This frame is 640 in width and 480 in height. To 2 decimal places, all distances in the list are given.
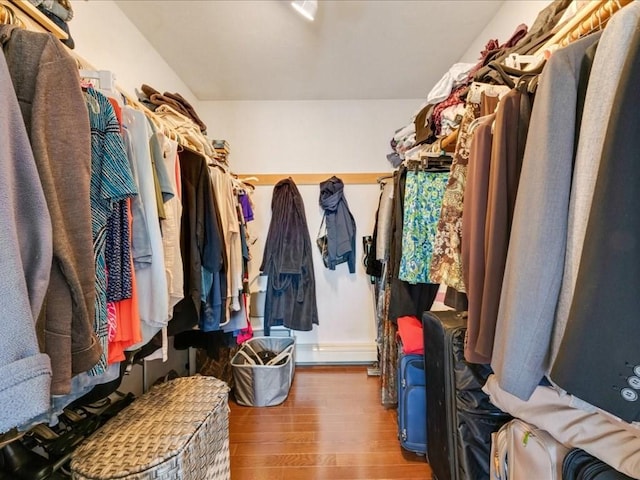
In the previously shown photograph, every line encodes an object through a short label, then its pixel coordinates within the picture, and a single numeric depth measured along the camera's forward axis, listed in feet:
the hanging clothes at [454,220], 3.31
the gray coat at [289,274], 7.76
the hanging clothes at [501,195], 2.24
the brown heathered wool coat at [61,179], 1.76
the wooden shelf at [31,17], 2.12
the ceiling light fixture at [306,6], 4.50
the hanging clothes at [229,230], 4.90
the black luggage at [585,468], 1.93
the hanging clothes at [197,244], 3.85
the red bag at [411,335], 4.91
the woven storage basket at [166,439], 2.88
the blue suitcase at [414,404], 4.85
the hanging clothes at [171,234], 3.26
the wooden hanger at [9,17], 2.08
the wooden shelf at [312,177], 8.48
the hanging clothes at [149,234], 2.83
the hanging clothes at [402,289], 5.62
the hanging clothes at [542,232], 1.70
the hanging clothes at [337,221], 8.18
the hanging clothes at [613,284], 1.23
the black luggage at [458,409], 3.44
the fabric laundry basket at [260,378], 6.52
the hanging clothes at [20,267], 1.38
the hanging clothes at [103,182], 2.22
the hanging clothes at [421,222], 4.99
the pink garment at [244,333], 5.96
